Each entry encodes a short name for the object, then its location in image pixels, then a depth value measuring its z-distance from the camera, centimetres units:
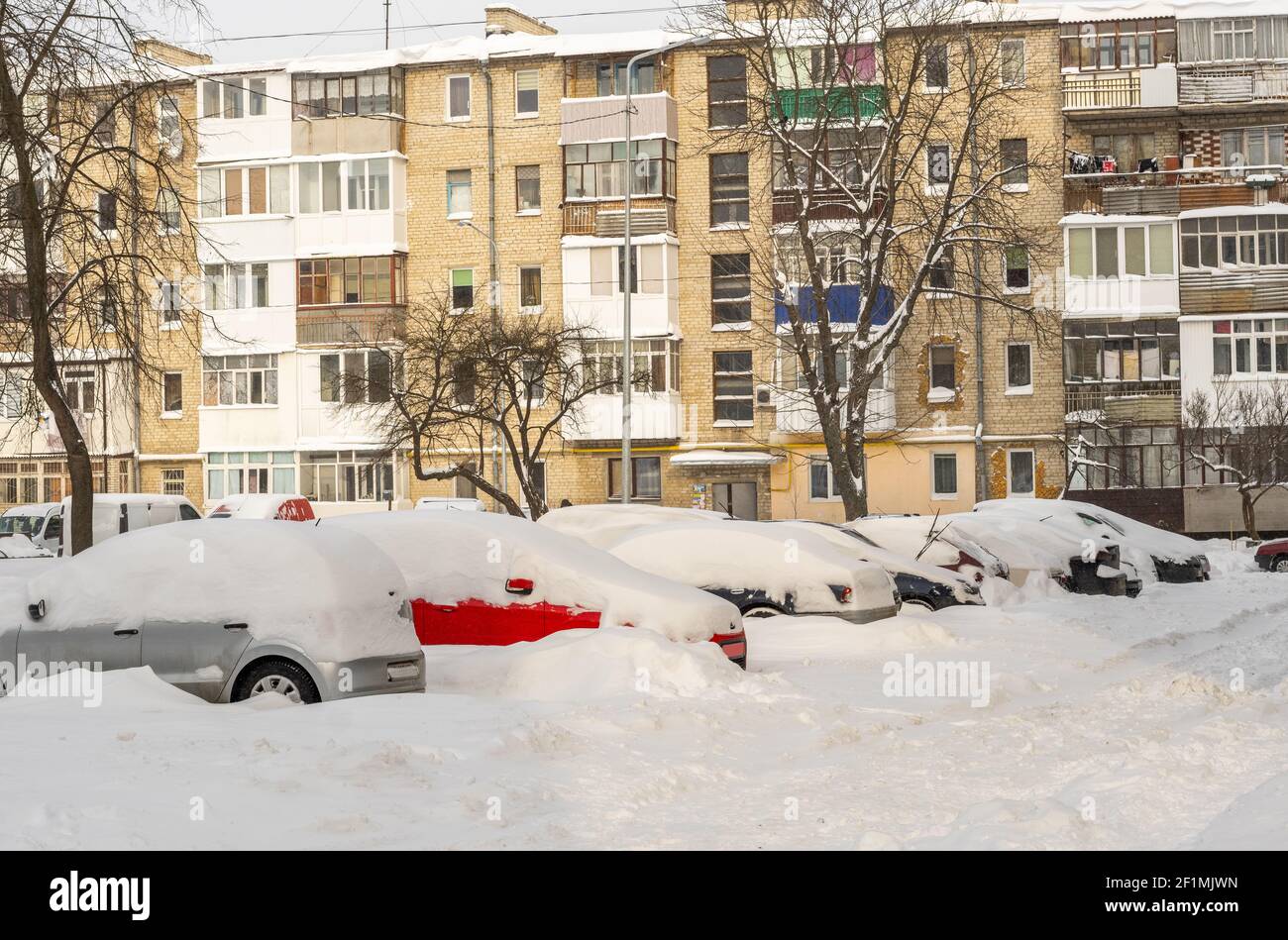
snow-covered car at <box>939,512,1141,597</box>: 2723
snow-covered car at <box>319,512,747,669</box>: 1523
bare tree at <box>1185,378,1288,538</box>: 4762
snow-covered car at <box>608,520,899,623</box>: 1914
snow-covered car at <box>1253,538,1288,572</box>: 3794
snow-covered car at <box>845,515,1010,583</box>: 2444
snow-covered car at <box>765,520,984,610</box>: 2200
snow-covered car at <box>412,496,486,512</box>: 4728
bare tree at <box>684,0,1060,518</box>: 3347
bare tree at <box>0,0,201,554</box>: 1920
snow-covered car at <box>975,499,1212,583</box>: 3050
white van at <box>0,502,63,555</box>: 4566
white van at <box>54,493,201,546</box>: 4141
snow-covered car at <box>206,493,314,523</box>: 4038
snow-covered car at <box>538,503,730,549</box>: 2086
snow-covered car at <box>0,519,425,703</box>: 1234
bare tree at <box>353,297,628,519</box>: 3559
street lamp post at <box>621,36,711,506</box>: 3834
